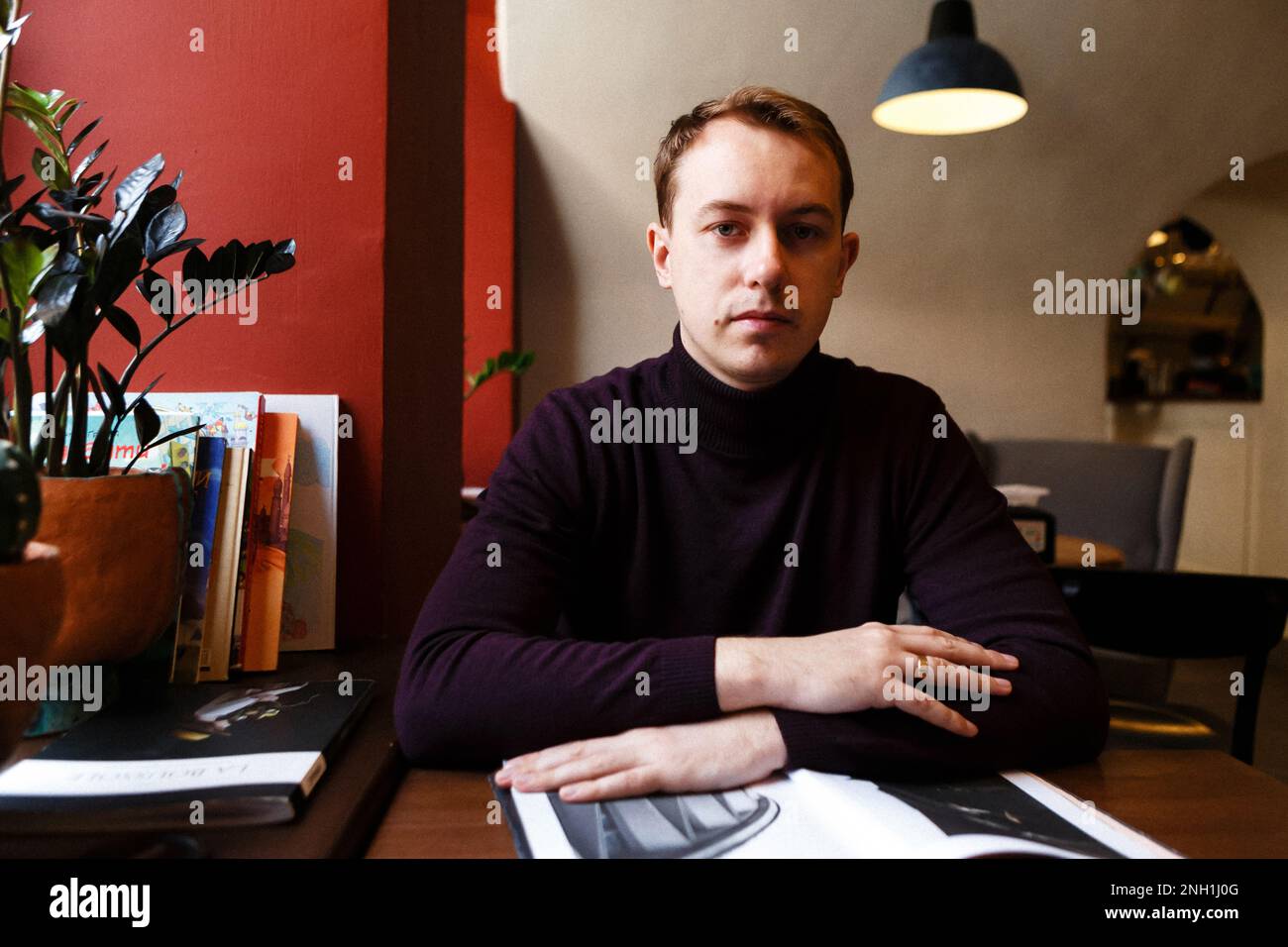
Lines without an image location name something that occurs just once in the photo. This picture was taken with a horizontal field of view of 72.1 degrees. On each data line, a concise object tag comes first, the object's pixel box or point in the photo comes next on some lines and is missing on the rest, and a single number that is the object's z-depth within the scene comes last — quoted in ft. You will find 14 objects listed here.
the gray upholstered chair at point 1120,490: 12.17
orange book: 3.89
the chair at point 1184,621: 5.41
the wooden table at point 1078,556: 8.51
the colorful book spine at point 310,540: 4.30
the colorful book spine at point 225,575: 3.69
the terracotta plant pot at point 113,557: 2.95
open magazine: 2.18
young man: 2.91
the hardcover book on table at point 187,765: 2.30
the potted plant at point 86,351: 2.91
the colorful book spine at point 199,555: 3.63
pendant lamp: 9.02
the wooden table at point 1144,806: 2.34
